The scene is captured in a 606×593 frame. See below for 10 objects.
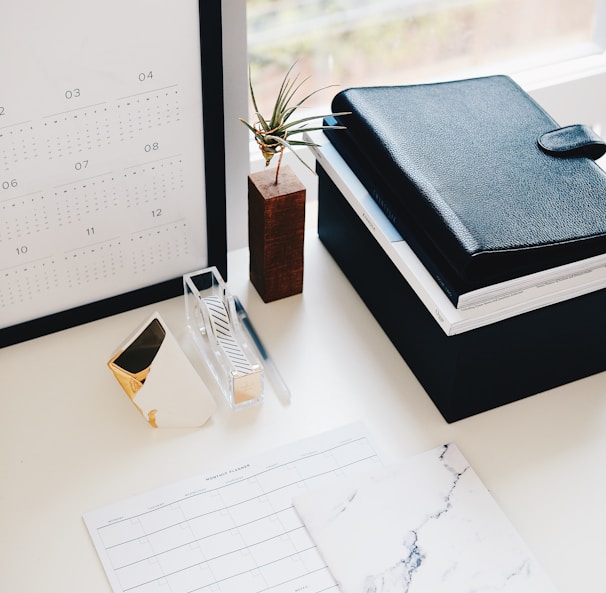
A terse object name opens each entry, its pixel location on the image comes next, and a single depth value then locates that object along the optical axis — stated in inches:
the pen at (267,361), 40.6
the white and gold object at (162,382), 38.9
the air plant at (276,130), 40.6
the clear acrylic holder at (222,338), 39.6
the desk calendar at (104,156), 35.4
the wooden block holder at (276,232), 41.1
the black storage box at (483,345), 37.9
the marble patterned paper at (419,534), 33.9
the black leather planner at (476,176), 36.1
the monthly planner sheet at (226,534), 33.9
